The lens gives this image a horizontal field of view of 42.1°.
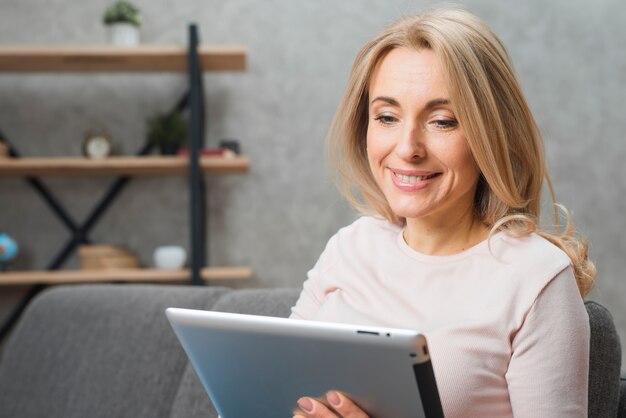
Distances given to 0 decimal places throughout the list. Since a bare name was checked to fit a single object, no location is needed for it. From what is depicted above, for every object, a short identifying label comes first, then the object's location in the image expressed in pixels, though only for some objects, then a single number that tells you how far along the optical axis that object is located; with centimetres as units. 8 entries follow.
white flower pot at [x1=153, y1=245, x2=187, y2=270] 350
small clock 356
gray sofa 163
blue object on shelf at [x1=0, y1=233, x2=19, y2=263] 355
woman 103
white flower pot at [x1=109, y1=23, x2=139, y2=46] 350
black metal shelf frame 348
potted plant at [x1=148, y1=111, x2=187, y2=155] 355
